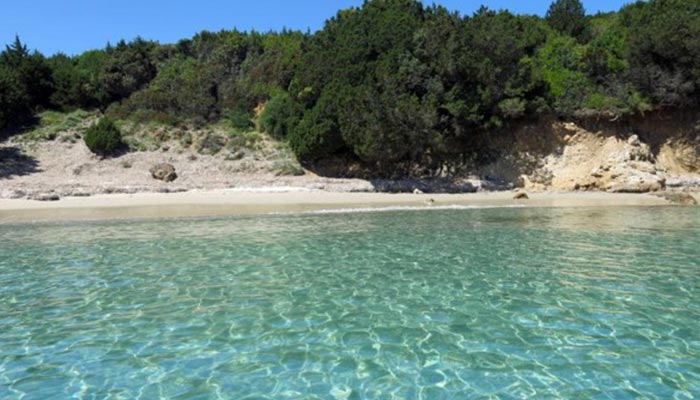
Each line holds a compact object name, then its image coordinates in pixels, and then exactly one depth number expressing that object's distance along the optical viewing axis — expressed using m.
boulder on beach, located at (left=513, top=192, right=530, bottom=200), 26.28
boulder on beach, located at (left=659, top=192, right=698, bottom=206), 23.58
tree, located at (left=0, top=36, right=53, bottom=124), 34.56
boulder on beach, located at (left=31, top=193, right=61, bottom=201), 23.02
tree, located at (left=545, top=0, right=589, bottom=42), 38.16
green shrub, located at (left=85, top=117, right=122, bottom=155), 31.30
